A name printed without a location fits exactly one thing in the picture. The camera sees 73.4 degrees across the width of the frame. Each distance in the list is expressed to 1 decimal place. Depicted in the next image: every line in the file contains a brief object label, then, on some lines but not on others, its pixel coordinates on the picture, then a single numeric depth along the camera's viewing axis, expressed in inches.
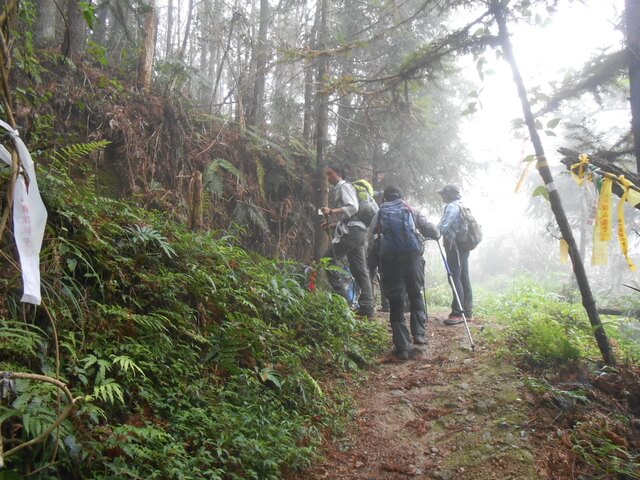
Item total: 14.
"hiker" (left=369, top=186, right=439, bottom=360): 233.6
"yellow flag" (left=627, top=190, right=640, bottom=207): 158.2
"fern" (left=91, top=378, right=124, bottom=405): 106.9
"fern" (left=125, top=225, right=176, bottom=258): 164.2
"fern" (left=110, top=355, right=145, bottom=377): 117.6
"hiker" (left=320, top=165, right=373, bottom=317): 288.4
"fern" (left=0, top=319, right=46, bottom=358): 102.7
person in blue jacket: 293.0
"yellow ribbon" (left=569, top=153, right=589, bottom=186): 180.6
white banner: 70.3
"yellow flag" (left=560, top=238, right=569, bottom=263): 196.1
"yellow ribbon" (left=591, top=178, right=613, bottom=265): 167.5
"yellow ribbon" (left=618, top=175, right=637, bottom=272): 159.2
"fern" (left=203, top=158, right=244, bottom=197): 289.4
